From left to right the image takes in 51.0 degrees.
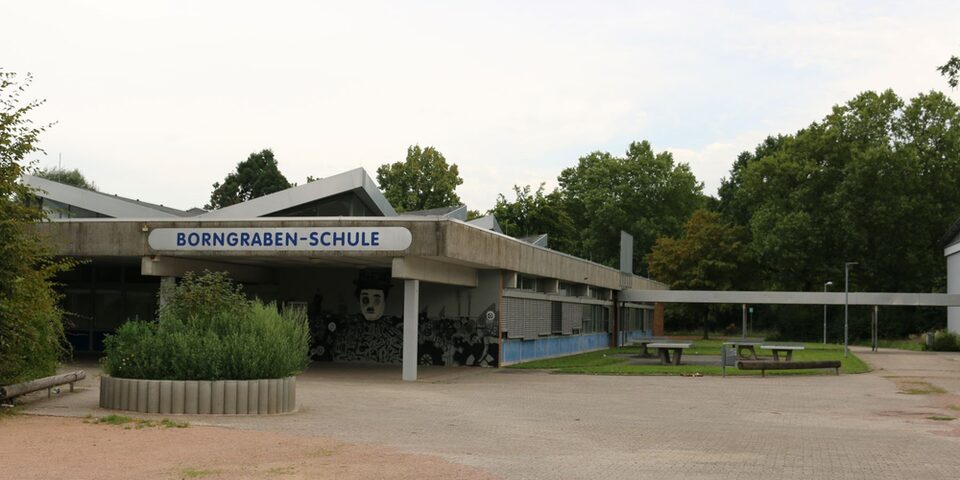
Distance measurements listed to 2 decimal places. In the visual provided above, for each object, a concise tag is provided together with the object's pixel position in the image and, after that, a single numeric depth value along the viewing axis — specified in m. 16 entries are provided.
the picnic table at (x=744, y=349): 36.80
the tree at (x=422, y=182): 64.38
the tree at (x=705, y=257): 67.62
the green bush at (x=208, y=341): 15.67
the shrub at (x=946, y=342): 50.19
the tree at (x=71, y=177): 71.06
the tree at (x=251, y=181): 82.06
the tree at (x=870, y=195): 63.28
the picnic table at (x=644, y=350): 36.66
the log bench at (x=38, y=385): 15.53
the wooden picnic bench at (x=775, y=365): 27.17
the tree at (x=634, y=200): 82.12
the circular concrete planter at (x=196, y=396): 15.30
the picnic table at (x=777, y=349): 31.58
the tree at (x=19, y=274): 15.52
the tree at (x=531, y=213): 66.00
